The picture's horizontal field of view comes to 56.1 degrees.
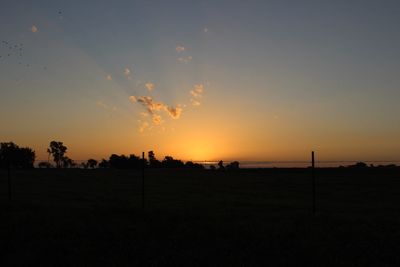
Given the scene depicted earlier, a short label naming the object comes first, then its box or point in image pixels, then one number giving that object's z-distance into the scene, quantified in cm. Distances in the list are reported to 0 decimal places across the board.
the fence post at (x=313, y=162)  1606
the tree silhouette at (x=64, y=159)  17540
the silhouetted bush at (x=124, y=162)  12400
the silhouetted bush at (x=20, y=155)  10644
